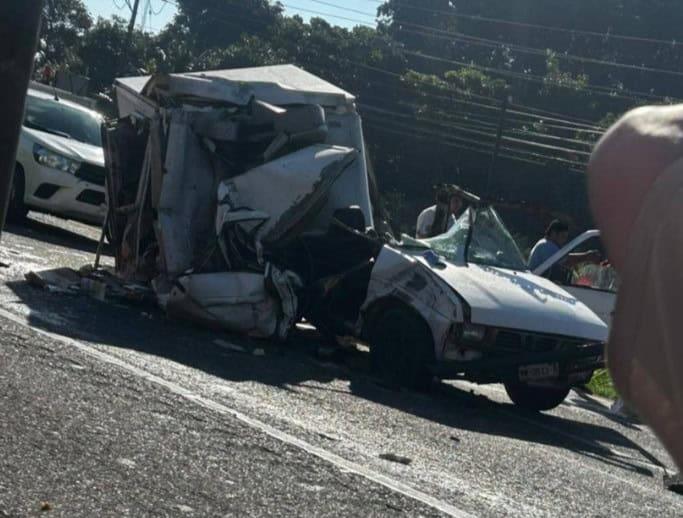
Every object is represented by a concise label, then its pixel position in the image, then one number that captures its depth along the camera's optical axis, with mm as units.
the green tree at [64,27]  54281
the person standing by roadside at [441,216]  13289
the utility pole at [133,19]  49625
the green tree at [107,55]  51031
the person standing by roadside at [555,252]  13469
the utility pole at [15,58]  2938
